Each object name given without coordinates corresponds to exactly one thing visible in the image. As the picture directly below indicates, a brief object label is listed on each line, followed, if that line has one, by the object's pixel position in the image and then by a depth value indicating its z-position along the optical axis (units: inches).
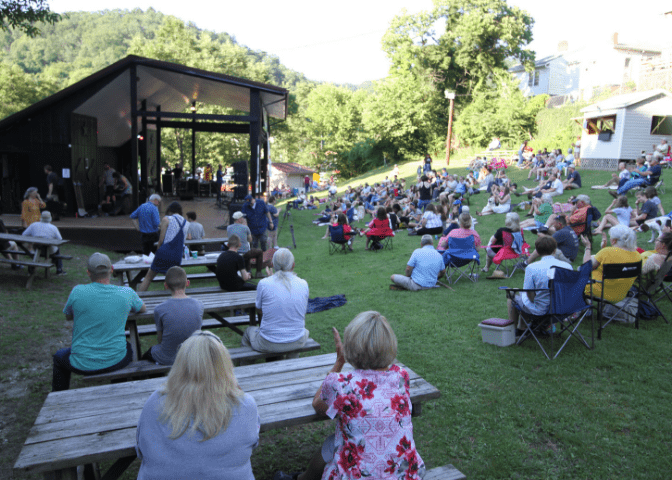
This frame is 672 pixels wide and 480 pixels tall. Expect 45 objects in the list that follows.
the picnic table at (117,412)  81.8
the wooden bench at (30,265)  304.4
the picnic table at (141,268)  261.7
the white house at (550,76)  1731.1
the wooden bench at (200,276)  303.1
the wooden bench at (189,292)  212.5
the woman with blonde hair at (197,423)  72.9
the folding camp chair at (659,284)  213.3
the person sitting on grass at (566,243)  296.5
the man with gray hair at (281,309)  154.2
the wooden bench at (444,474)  97.7
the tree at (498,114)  1302.9
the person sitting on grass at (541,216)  417.4
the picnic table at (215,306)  168.6
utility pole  1230.6
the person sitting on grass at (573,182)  631.2
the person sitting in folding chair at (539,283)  184.4
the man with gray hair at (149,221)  333.7
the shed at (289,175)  2006.8
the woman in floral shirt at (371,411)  82.3
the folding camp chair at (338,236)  467.5
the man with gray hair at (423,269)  295.3
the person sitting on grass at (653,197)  389.4
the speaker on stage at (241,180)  633.6
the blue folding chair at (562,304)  176.9
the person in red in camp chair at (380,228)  457.7
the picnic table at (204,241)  350.5
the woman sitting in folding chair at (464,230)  319.0
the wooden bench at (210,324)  195.0
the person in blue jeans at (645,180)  522.9
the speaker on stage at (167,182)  872.9
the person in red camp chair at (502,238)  320.5
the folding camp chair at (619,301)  193.0
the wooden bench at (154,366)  138.2
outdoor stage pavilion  509.4
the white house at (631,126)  816.9
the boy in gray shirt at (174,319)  143.0
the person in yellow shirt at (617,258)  201.7
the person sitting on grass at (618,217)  369.7
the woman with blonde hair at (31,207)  409.2
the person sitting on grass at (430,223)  481.9
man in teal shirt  134.8
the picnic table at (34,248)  307.9
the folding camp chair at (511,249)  314.5
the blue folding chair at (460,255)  310.8
